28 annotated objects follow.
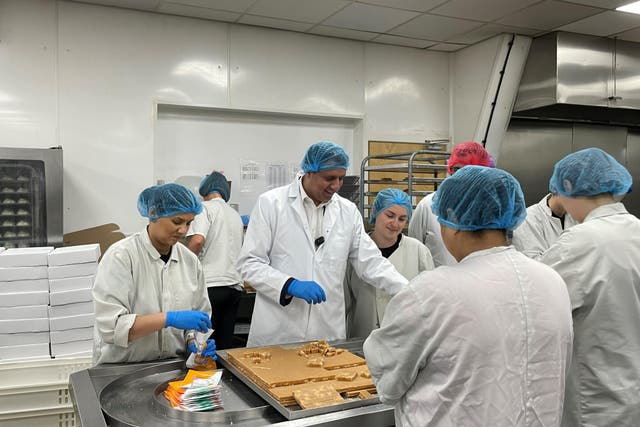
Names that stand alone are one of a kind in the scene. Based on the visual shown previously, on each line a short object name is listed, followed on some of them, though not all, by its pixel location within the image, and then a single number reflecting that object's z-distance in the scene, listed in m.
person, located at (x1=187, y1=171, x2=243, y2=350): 3.33
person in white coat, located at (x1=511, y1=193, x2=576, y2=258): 2.52
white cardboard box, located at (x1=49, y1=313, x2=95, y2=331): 2.45
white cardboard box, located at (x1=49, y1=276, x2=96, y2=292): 2.44
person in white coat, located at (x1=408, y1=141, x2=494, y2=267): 2.68
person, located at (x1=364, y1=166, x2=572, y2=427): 1.04
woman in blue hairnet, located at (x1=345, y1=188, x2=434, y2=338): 2.37
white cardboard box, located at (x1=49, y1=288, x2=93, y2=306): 2.43
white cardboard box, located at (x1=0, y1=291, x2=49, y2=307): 2.39
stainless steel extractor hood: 4.24
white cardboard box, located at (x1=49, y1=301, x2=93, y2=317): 2.45
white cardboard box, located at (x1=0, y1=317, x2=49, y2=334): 2.38
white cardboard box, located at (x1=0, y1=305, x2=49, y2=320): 2.39
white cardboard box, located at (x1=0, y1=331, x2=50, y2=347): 2.38
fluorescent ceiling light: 3.63
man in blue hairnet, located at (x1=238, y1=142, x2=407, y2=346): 2.14
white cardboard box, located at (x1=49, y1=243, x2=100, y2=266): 2.45
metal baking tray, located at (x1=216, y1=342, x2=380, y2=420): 1.27
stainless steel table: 1.29
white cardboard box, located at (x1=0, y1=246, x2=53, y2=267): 2.41
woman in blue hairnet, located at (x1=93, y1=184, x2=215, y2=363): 1.67
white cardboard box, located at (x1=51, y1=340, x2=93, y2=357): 2.46
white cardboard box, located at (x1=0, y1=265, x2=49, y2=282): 2.40
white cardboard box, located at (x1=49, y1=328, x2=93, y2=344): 2.45
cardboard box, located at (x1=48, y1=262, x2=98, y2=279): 2.44
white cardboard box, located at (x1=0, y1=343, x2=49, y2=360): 2.38
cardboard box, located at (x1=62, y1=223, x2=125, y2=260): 3.58
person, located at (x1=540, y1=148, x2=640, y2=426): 1.53
